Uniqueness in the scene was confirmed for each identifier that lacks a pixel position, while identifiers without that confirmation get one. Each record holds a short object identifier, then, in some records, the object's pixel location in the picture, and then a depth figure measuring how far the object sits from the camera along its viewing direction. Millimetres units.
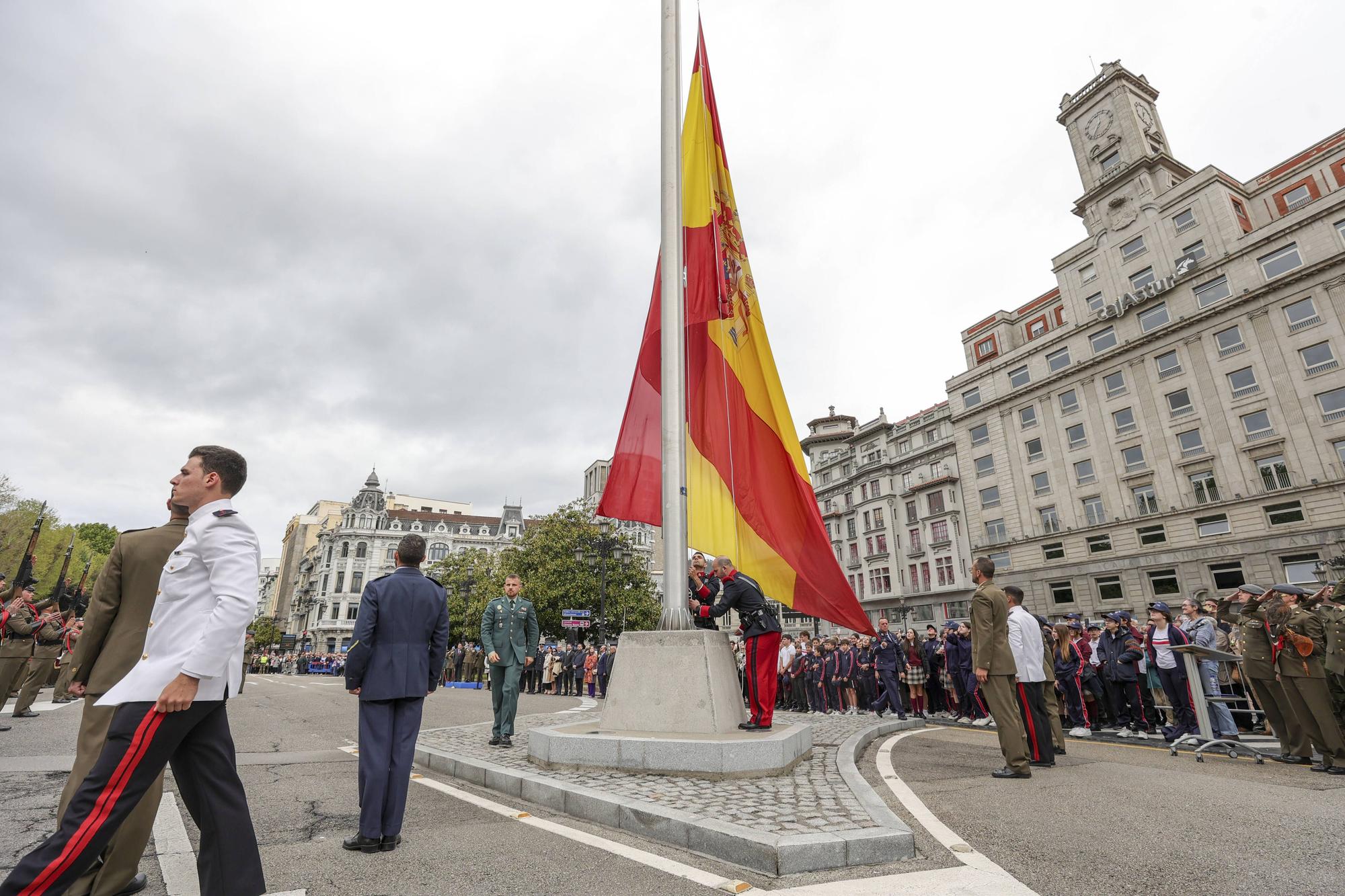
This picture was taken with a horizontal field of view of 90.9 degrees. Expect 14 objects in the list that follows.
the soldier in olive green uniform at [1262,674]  7617
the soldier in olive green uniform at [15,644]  10469
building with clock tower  34656
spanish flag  8078
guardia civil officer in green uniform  8359
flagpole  7371
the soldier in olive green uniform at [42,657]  11805
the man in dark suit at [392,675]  4098
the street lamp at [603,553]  27078
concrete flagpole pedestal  5734
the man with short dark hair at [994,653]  6484
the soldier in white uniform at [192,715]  2545
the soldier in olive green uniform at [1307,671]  6809
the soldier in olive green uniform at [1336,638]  7000
